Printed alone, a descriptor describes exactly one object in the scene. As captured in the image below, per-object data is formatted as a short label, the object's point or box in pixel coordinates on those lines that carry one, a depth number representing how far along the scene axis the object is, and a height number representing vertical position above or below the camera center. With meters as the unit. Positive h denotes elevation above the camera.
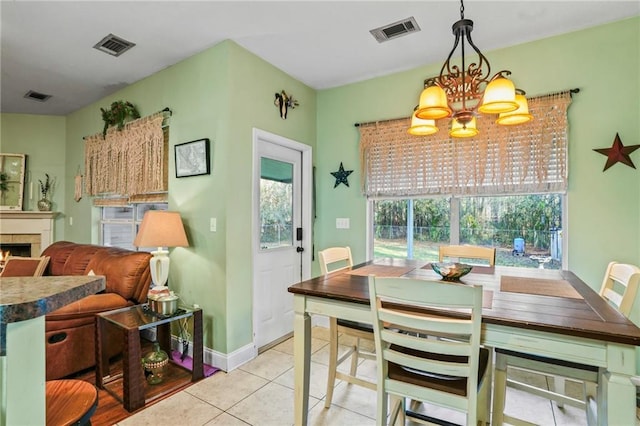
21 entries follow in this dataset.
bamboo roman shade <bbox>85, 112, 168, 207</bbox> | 3.18 +0.57
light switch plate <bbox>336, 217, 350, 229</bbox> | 3.58 -0.10
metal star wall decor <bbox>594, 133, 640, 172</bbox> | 2.33 +0.46
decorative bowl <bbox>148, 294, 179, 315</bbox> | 2.41 -0.68
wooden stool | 0.90 -0.57
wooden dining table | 1.14 -0.42
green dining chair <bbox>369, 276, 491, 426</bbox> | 1.26 -0.55
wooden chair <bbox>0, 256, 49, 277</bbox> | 2.94 -0.49
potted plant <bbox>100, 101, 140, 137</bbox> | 3.49 +1.14
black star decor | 3.57 +0.44
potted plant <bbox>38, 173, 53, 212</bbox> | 4.71 +0.34
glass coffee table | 2.07 -1.03
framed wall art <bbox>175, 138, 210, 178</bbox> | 2.75 +0.50
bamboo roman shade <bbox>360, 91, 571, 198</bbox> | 2.57 +0.52
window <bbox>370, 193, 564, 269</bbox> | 2.71 -0.12
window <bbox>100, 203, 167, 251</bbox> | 3.66 -0.11
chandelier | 1.65 +0.62
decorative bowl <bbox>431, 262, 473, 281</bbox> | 1.86 -0.33
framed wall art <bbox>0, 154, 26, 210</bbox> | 4.60 +0.49
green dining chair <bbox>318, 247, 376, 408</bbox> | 1.93 -0.87
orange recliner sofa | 2.39 -0.72
